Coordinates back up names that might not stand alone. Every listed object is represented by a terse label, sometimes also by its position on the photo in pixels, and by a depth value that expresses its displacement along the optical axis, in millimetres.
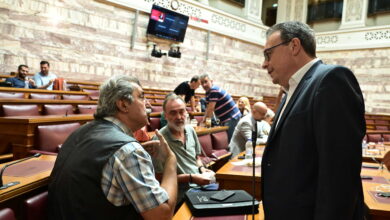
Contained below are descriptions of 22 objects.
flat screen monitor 8352
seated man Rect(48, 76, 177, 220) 1074
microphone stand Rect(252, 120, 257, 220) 1356
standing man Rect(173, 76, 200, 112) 5559
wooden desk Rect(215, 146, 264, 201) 2025
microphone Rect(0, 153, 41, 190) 1150
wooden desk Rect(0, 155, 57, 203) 1115
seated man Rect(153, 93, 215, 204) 2207
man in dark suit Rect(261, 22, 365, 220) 929
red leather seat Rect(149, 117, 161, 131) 3974
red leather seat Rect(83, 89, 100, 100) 5962
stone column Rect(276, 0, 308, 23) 12602
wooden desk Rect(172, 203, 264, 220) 1304
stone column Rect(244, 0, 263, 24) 11555
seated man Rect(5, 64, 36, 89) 5180
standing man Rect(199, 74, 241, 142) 4480
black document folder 1319
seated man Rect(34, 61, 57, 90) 5680
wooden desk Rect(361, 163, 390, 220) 1456
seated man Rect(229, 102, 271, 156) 3361
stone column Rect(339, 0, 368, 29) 10898
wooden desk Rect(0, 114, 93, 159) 2455
